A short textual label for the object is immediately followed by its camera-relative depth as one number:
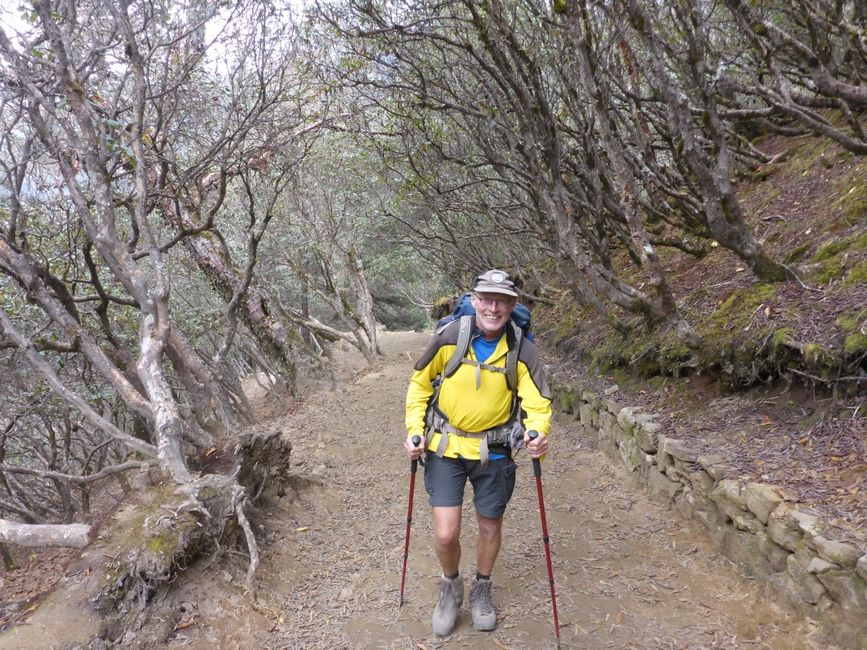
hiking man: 3.11
